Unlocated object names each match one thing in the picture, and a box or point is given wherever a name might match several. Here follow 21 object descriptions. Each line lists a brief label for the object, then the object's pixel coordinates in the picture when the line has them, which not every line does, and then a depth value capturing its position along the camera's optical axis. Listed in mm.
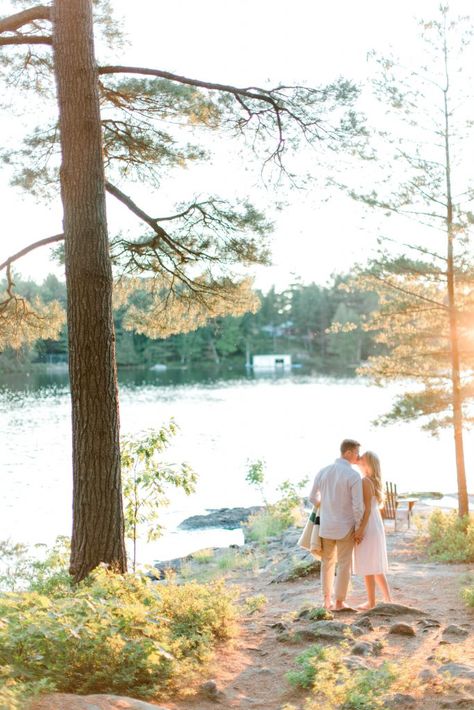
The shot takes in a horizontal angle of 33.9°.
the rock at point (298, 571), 9281
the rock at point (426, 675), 4719
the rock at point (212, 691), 4645
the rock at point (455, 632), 5977
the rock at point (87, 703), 3721
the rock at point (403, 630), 5906
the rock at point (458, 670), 4785
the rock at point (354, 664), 4816
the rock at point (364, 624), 5975
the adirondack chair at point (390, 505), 13188
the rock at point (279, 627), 6164
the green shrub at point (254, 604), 7137
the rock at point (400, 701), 4355
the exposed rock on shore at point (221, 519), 18656
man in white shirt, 6551
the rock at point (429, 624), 6188
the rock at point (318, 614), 6293
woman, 6640
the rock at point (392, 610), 6574
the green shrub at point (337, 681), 4250
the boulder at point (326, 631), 5703
